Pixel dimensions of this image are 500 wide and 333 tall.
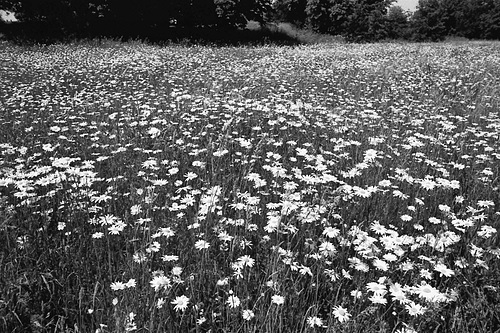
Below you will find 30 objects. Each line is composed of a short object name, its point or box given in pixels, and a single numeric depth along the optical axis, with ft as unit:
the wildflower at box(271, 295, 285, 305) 5.91
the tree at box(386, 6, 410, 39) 127.65
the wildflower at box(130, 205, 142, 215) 8.36
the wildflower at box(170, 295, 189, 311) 6.10
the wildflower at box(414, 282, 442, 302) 6.09
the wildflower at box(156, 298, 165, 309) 5.81
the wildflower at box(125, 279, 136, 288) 6.37
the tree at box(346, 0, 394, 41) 114.83
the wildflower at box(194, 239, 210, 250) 7.11
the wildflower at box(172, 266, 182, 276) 6.59
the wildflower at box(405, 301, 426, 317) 6.09
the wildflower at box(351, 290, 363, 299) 6.60
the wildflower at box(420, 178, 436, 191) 9.74
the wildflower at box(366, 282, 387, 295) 6.52
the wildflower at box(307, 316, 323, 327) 5.90
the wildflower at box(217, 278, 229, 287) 6.62
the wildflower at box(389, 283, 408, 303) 6.38
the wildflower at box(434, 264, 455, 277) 6.88
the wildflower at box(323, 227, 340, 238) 7.54
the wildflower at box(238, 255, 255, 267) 6.89
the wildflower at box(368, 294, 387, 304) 6.03
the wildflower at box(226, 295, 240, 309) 5.99
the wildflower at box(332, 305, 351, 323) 6.18
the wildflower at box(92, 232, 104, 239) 7.86
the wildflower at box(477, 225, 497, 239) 8.20
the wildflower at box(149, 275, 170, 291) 6.37
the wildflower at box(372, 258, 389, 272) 6.86
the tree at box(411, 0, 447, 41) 139.54
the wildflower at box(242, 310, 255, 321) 5.83
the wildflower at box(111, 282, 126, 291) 6.41
